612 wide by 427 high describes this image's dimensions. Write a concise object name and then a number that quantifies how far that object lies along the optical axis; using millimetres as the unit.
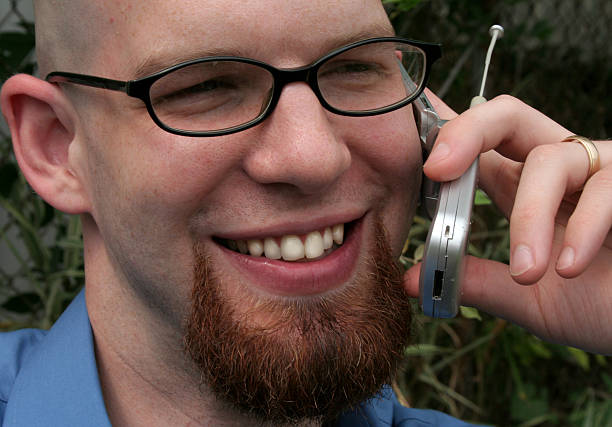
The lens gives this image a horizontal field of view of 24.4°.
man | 559
